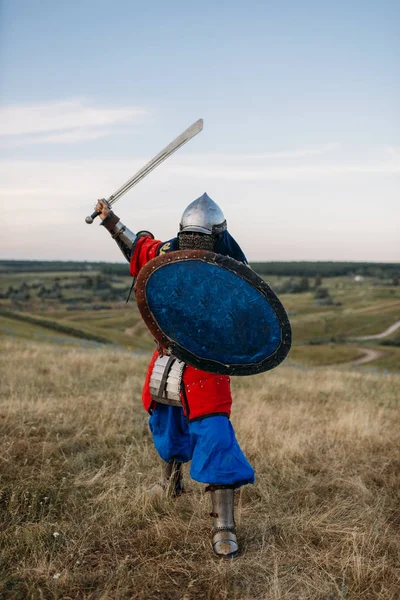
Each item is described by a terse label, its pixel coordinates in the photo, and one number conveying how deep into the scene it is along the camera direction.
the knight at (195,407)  3.48
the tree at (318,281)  126.68
